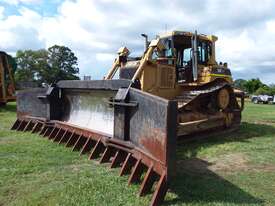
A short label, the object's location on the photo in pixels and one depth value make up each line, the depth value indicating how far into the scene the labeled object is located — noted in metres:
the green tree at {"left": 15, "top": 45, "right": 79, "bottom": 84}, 42.25
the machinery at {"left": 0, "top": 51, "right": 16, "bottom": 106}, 11.36
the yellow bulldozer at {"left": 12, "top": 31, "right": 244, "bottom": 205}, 3.05
